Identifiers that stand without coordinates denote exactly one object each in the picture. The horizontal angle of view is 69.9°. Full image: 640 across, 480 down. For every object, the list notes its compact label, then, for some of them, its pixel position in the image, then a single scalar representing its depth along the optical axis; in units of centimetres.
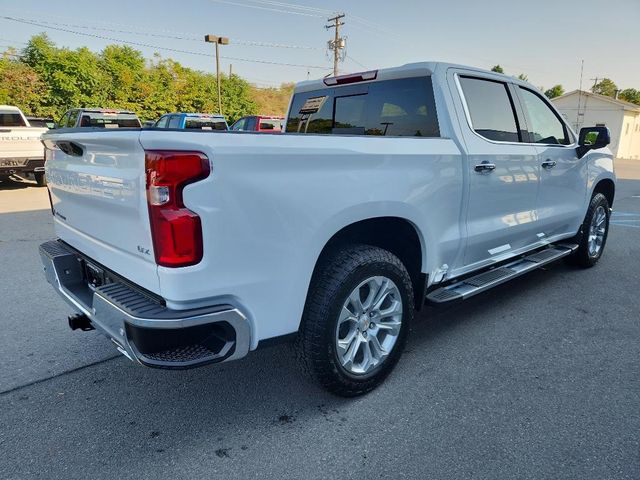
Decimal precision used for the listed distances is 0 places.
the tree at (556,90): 6786
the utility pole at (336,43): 3800
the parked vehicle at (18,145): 1029
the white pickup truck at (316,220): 193
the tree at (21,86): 2077
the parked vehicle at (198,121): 1551
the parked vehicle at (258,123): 1519
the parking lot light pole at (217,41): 3095
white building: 4181
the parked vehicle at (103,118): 1274
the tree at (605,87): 8650
